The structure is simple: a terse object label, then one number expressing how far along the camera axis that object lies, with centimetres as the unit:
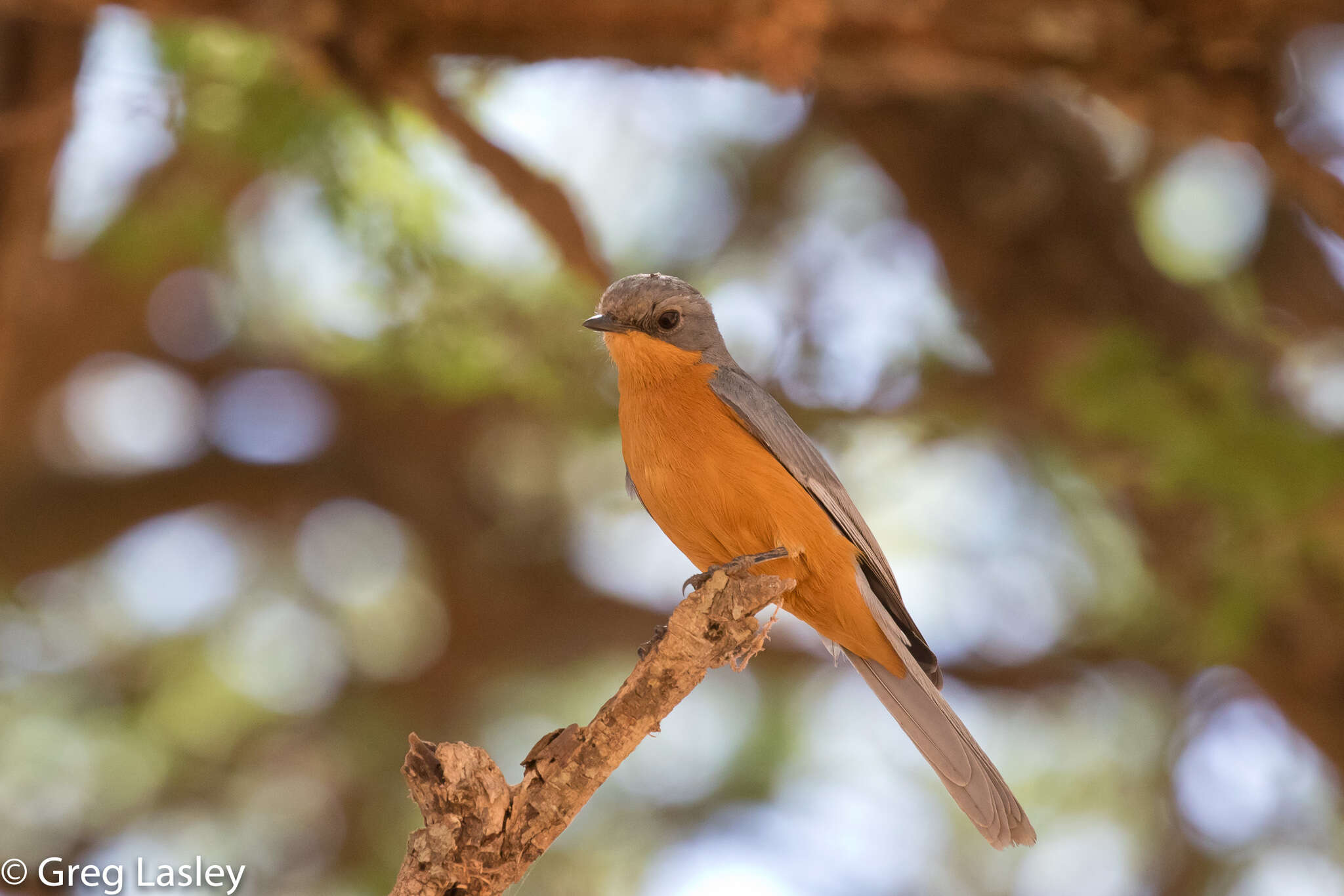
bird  808
